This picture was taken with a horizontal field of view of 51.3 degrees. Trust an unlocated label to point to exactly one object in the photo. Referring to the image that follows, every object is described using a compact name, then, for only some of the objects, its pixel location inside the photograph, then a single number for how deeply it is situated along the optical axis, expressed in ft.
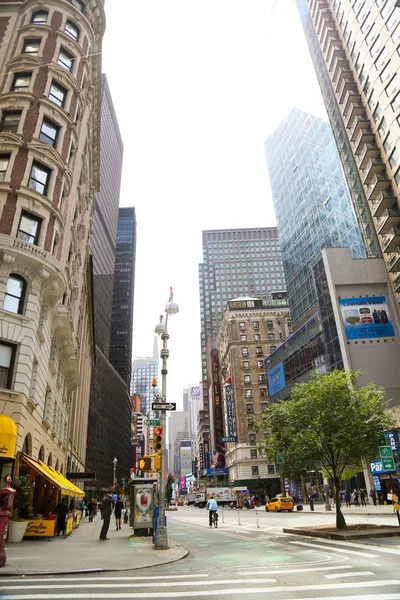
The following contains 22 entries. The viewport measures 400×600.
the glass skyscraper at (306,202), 207.21
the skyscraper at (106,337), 335.26
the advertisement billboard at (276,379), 239.50
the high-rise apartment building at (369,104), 166.91
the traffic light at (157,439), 50.56
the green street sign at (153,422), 55.78
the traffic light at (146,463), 55.11
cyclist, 89.80
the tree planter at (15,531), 51.93
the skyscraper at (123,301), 557.74
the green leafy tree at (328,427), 65.98
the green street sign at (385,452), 72.84
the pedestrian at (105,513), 59.55
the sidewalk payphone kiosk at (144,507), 67.72
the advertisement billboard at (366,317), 169.58
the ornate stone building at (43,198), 64.28
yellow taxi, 145.18
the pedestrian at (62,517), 65.92
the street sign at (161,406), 56.20
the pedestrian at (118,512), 83.58
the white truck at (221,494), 227.81
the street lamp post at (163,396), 49.29
